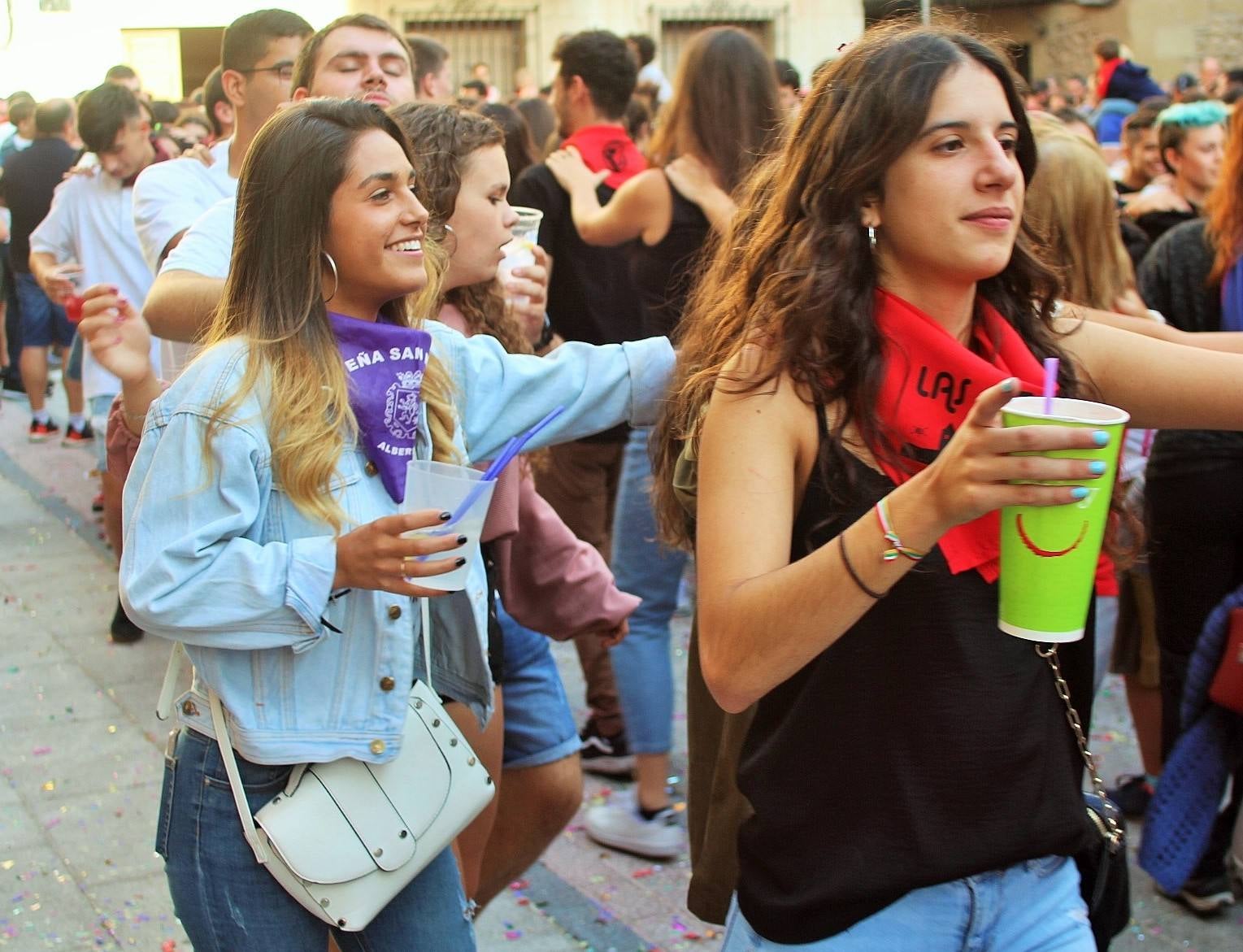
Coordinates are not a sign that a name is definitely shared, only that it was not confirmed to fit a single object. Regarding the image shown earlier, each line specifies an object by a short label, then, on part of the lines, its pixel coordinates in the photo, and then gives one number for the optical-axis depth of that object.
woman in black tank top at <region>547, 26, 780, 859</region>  4.36
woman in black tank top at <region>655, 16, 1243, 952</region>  1.92
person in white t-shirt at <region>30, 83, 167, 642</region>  6.30
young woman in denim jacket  2.13
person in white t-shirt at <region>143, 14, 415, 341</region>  3.04
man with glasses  3.86
